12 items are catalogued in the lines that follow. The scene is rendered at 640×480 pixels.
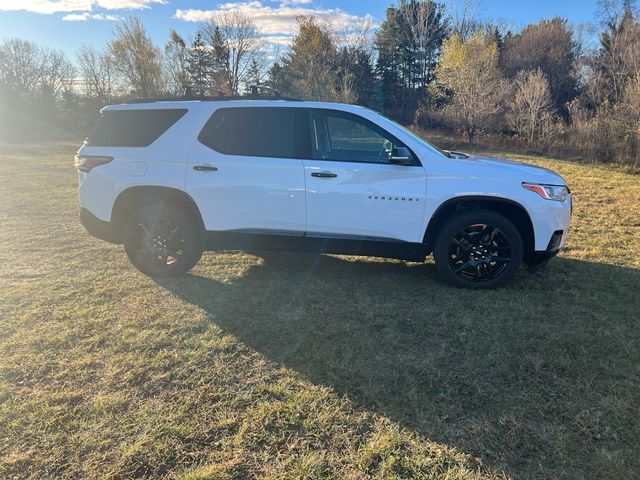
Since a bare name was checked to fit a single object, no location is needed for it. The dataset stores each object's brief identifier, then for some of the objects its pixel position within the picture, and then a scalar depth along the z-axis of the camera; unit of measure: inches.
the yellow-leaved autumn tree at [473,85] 976.3
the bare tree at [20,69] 1588.3
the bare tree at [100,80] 1598.1
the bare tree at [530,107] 798.5
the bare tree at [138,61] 1492.4
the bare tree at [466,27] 1696.6
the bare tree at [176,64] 1646.2
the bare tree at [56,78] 1657.2
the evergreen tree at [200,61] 1936.5
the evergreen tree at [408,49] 1742.1
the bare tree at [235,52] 1870.1
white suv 168.2
